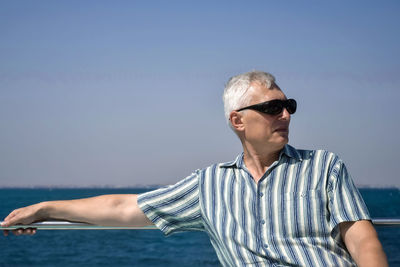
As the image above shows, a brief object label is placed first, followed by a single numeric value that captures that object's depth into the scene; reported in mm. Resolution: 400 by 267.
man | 1779
